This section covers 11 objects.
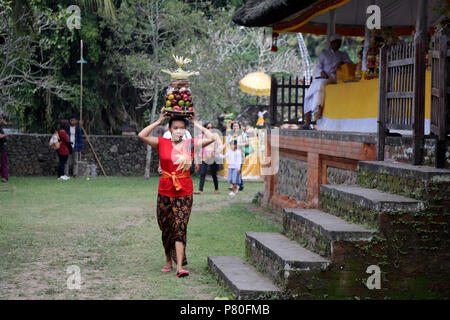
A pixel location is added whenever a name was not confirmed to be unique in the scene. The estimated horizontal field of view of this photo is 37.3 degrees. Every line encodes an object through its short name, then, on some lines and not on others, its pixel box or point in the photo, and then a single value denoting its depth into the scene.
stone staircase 6.08
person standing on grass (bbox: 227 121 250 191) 17.14
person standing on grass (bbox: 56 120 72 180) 20.95
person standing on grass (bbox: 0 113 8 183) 19.31
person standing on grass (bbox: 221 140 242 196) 17.03
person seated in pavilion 12.77
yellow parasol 22.69
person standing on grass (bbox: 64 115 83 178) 21.47
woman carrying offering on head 7.63
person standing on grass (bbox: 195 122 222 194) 17.44
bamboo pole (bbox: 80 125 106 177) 22.64
